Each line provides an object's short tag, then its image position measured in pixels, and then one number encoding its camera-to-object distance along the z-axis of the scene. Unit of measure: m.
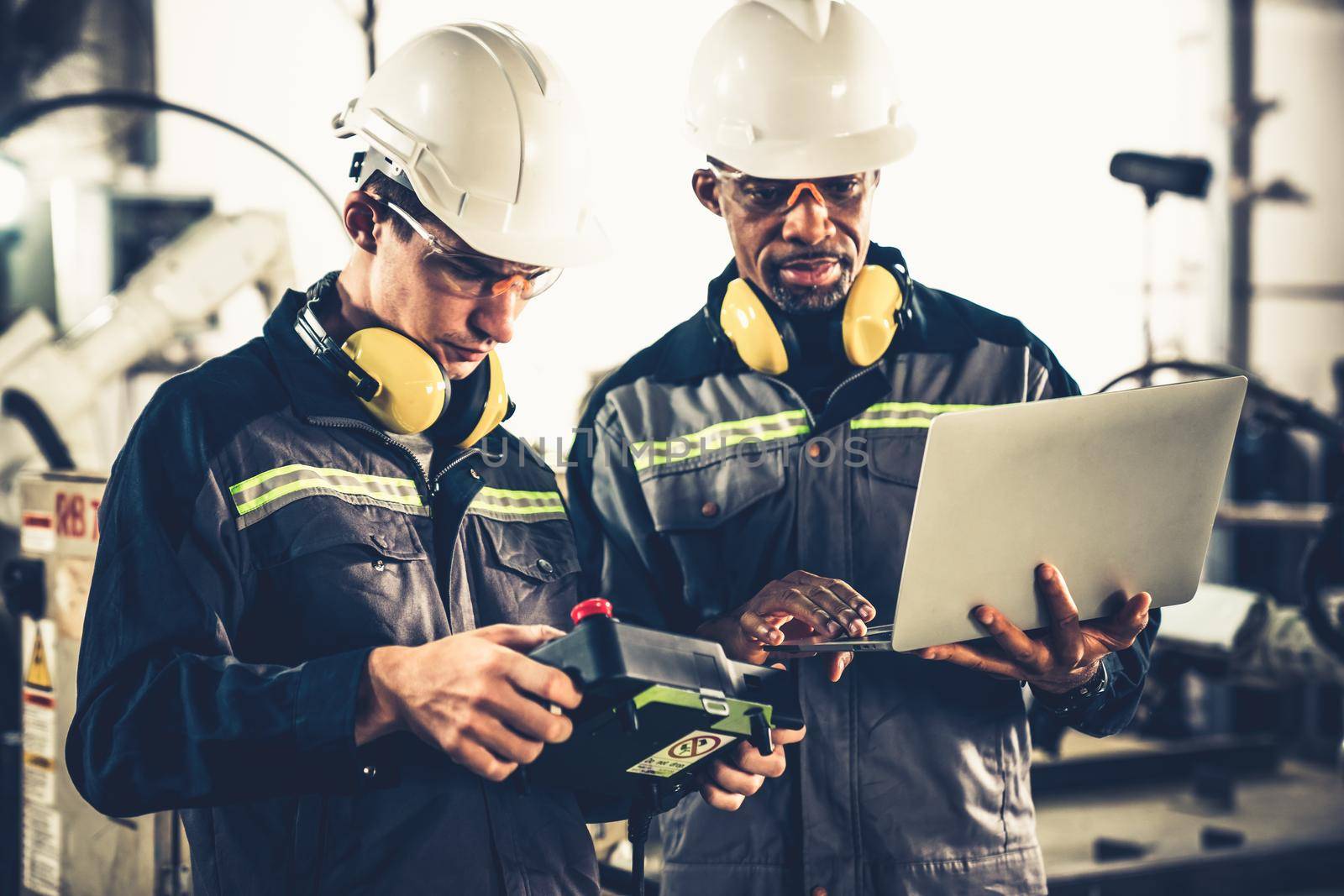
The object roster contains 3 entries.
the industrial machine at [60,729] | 2.05
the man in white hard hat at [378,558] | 1.06
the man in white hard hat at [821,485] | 1.59
